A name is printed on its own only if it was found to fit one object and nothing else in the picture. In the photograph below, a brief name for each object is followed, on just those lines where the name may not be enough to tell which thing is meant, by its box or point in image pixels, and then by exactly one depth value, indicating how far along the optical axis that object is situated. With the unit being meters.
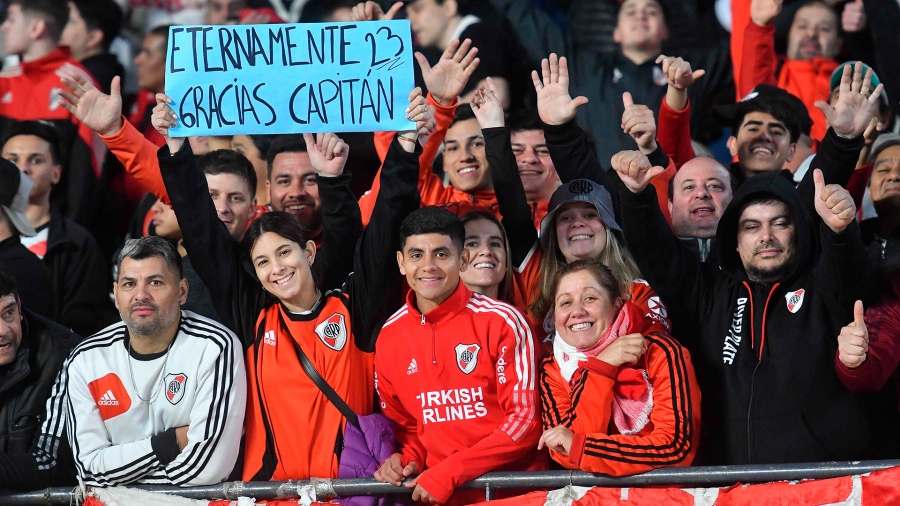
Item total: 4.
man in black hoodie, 9.86
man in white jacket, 10.34
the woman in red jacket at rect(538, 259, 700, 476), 9.62
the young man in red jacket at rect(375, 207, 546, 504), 9.97
